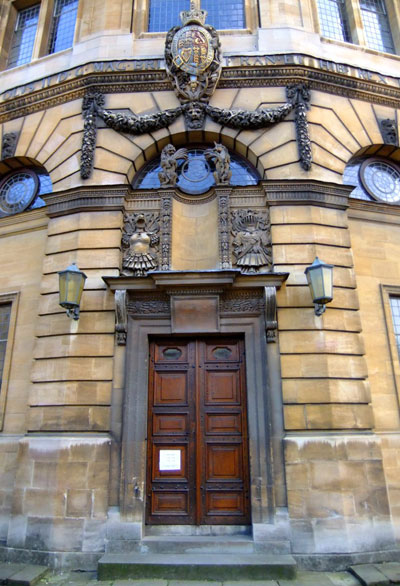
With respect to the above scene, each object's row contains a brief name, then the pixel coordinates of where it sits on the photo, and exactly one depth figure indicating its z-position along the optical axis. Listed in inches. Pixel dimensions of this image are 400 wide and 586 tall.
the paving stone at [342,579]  260.2
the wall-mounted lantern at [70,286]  322.0
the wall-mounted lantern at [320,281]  314.2
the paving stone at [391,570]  255.8
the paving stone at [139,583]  261.3
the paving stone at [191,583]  260.2
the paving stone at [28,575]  258.5
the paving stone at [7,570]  264.1
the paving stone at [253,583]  259.0
